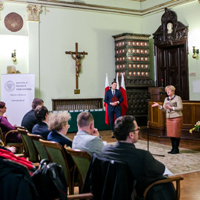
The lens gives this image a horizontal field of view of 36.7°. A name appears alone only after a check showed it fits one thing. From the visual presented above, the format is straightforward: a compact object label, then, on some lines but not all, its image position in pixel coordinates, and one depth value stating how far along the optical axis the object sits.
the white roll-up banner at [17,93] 8.96
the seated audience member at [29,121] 5.34
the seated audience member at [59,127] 3.56
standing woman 6.38
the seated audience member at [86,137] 3.11
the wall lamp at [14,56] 10.15
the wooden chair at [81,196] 2.21
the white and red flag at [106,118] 9.95
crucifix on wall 10.96
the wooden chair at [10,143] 5.33
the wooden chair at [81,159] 2.82
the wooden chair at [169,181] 2.52
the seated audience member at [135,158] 2.57
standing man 8.98
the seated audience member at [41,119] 4.32
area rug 5.26
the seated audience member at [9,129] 5.51
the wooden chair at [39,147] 3.69
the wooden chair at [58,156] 3.13
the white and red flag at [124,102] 10.09
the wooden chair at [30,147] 4.21
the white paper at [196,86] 9.99
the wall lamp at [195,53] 9.98
